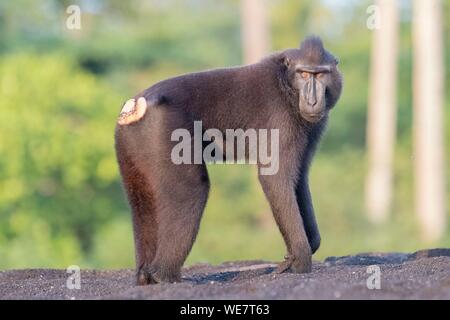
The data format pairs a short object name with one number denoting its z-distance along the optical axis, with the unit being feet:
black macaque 21.93
